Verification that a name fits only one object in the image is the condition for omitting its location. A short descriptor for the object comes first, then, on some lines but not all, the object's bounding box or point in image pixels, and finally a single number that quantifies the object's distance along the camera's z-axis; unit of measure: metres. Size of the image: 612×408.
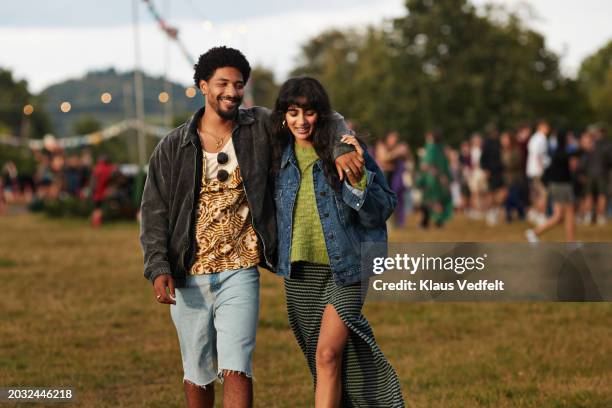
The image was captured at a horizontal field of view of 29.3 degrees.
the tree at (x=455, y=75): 60.91
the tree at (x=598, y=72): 91.94
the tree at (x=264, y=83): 94.00
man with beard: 5.16
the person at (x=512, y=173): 24.59
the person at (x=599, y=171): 23.44
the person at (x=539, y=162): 21.14
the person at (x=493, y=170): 24.06
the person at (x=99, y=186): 25.84
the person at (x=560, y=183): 16.97
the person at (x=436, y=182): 22.39
